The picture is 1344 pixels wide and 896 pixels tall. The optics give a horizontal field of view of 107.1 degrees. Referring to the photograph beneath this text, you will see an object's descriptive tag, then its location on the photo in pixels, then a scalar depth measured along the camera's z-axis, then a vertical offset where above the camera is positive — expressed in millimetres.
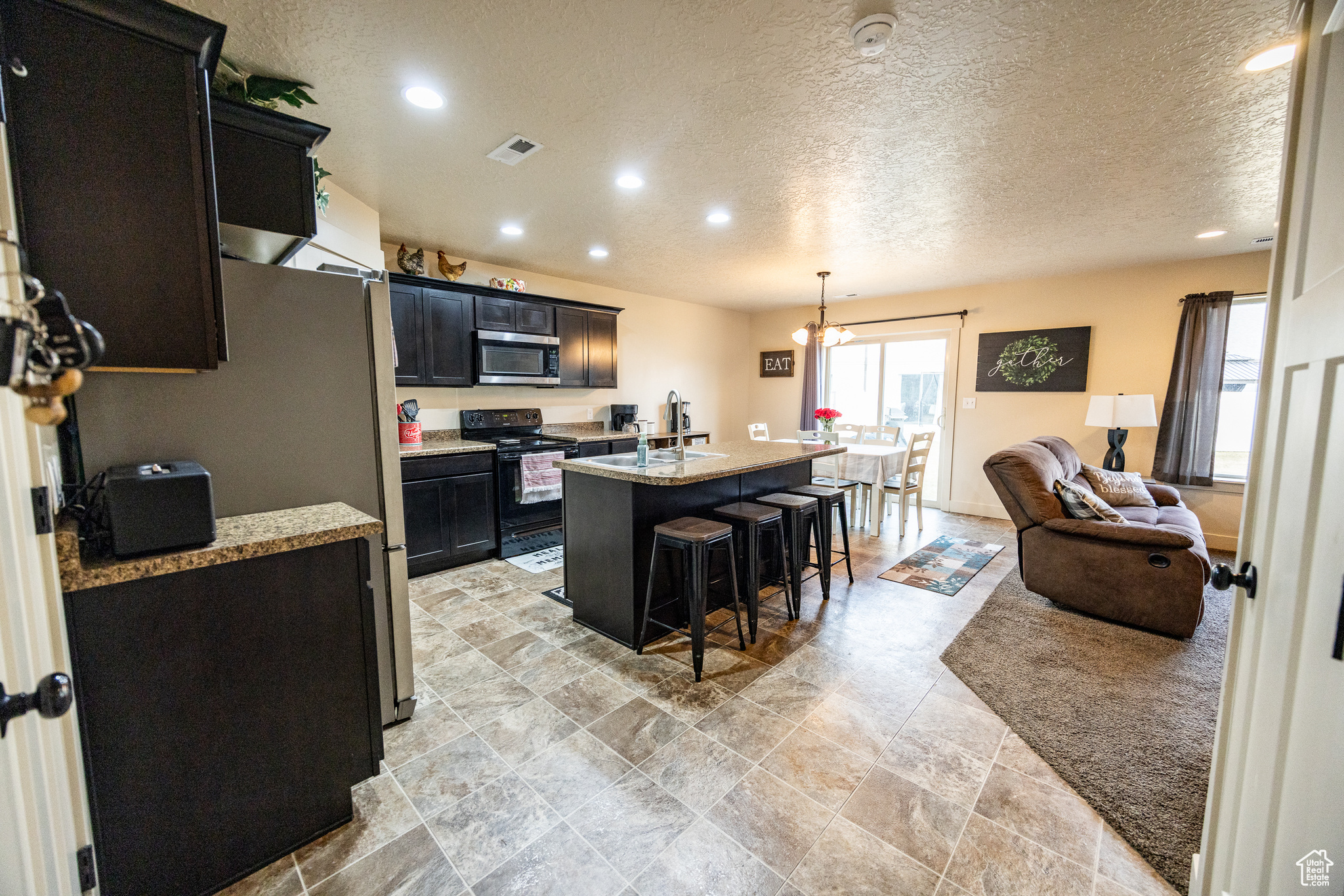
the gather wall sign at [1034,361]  4820 +448
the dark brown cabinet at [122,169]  1005 +502
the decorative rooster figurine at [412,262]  3807 +1072
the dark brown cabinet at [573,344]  4887 +593
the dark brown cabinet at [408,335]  3732 +512
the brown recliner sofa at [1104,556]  2713 -873
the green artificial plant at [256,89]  1843 +1177
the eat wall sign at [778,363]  6965 +572
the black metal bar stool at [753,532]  2639 -728
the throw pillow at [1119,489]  3939 -666
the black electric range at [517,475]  4062 -588
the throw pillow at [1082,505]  3059 -623
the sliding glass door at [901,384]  5723 +247
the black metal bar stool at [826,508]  3189 -678
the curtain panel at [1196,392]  4184 +121
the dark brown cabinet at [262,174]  1526 +726
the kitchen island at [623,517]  2502 -610
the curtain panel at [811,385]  6516 +252
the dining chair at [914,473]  4590 -650
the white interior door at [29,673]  814 -489
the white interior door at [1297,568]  730 -277
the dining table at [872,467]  4445 -569
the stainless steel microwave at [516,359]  4242 +389
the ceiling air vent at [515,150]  2322 +1218
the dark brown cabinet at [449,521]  3566 -897
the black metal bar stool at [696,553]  2281 -712
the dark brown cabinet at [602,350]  5207 +560
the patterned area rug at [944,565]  3520 -1245
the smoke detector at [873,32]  1524 +1171
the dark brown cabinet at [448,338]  3951 +522
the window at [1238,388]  4195 +159
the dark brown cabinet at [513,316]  4258 +774
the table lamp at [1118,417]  4219 -91
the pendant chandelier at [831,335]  4414 +623
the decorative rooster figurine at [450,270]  4059 +1086
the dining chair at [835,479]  4102 -692
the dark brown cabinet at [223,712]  1120 -789
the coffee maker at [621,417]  5641 -152
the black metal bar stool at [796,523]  2865 -715
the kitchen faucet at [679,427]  2777 -138
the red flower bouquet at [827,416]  4766 -112
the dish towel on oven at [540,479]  4117 -639
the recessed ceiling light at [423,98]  1938 +1206
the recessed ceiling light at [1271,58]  1685 +1202
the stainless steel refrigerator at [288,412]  1380 -33
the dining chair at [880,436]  5293 -369
